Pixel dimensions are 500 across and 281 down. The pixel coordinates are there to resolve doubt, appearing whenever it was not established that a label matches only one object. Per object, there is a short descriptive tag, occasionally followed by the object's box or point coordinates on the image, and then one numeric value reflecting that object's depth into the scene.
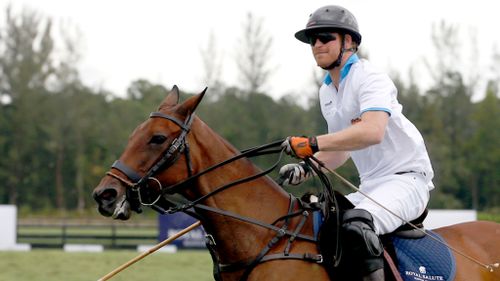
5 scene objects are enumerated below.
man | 10.39
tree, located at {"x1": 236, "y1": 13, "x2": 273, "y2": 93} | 107.37
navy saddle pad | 11.13
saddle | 10.53
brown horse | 10.27
